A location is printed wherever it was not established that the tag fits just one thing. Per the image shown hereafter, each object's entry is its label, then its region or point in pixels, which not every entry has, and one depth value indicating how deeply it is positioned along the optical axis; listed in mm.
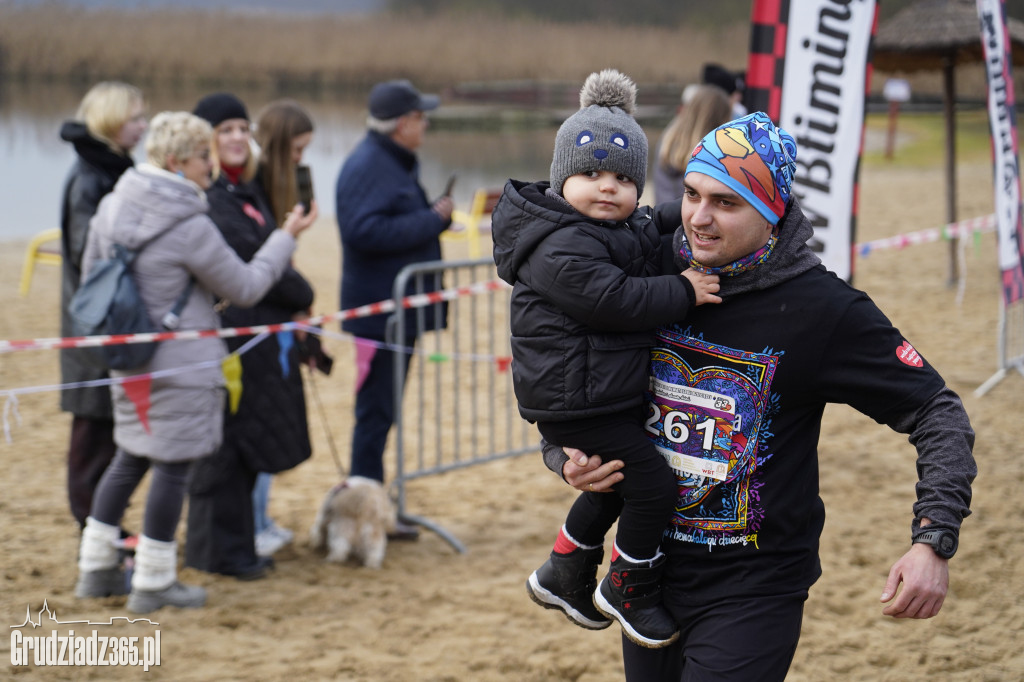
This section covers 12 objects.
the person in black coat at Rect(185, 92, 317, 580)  8484
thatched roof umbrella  21250
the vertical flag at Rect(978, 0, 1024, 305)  12023
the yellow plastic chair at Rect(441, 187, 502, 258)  24766
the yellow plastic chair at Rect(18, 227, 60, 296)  21234
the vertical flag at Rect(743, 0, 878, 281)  8617
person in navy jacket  9383
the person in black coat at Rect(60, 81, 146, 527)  8250
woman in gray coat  7320
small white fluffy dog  9172
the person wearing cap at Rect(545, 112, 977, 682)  3947
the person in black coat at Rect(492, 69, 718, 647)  4012
